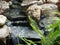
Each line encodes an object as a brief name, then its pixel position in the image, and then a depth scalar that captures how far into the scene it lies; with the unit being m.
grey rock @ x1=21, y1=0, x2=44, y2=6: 3.89
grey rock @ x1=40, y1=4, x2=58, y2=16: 3.59
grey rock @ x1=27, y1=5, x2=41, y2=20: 3.42
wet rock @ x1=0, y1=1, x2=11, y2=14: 3.81
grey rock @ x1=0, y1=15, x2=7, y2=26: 3.15
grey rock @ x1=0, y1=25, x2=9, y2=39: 2.98
